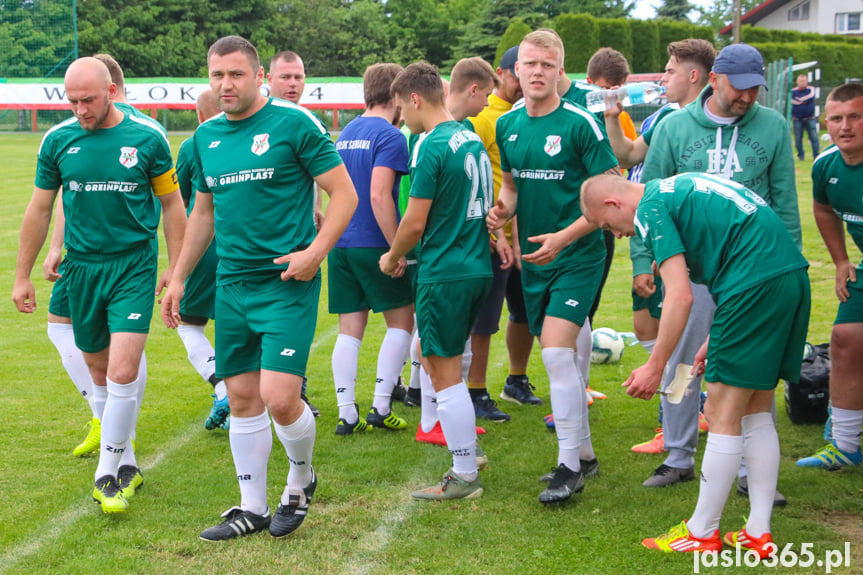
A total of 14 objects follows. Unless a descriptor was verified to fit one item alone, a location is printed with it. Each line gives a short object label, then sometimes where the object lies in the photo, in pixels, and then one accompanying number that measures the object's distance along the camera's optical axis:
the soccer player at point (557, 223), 4.97
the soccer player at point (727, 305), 3.92
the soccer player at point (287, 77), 6.93
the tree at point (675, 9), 62.78
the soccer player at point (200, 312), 6.42
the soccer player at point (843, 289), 5.41
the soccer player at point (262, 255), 4.39
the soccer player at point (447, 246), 5.00
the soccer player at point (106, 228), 4.96
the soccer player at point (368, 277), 6.30
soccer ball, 8.21
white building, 69.94
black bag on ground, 6.22
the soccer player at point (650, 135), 5.28
